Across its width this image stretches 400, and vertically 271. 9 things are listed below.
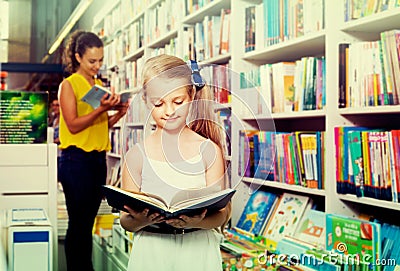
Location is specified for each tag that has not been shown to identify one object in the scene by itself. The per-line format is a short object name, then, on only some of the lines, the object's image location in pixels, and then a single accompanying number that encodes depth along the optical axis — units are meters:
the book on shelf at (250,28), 2.53
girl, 1.48
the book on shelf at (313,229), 2.15
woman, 2.31
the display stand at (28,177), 2.28
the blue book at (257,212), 2.52
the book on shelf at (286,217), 2.32
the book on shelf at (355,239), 1.77
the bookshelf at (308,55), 1.87
